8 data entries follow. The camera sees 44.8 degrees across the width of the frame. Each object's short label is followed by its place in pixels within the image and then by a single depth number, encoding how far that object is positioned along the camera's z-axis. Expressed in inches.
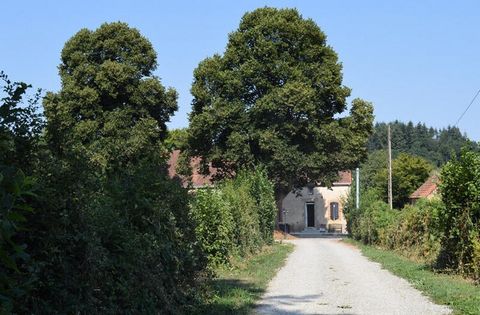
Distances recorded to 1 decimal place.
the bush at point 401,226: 791.1
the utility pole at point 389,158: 1965.8
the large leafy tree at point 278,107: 1589.6
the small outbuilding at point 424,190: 2343.5
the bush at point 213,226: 652.7
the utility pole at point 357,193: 1623.0
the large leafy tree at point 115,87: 1550.2
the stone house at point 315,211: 2684.5
